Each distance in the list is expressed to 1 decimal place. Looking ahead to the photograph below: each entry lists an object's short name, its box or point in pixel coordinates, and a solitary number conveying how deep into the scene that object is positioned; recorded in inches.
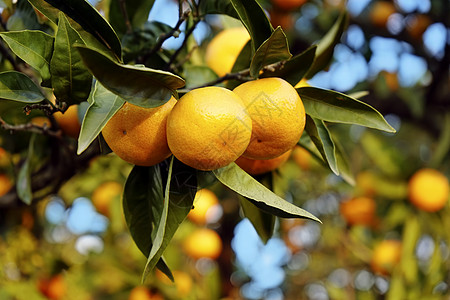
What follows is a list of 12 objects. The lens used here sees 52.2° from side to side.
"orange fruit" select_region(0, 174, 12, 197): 53.1
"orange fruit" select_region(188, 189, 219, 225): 66.1
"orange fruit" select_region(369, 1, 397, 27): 85.7
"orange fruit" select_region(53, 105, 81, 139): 37.1
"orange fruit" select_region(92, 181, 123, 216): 69.8
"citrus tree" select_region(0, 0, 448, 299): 23.0
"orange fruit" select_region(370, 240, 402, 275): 74.9
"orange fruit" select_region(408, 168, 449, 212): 70.2
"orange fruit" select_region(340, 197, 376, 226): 84.7
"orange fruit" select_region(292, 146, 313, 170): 77.5
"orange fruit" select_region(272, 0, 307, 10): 63.7
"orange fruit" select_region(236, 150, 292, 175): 31.2
